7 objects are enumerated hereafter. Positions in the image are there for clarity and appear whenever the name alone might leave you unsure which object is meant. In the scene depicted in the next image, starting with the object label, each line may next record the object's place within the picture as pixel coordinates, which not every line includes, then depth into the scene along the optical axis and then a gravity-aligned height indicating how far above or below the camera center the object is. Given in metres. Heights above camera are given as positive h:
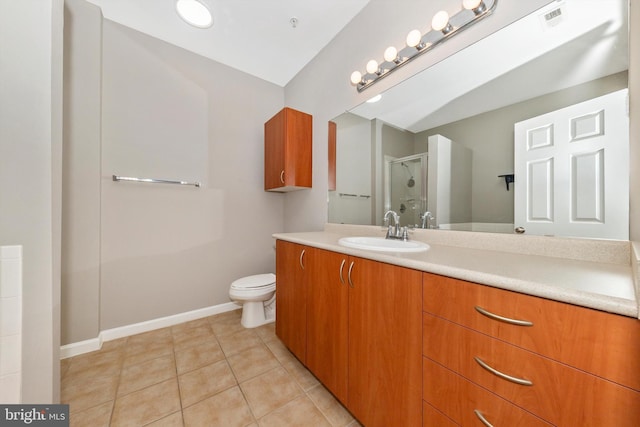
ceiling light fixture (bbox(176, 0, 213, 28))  1.62 +1.57
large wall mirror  0.76 +0.38
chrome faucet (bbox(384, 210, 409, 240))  1.30 -0.10
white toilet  1.83 -0.72
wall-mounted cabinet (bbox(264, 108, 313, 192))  2.01 +0.61
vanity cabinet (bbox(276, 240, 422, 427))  0.79 -0.53
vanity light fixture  1.05 +1.00
